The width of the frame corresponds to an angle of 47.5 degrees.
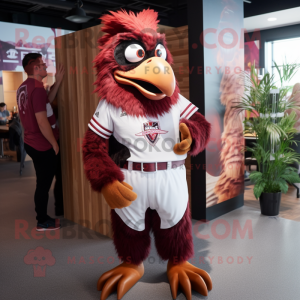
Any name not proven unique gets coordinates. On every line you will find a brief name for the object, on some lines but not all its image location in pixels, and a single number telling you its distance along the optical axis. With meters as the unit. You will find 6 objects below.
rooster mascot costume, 1.71
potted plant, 3.13
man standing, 2.72
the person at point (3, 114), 7.27
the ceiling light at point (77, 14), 6.11
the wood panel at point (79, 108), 2.71
